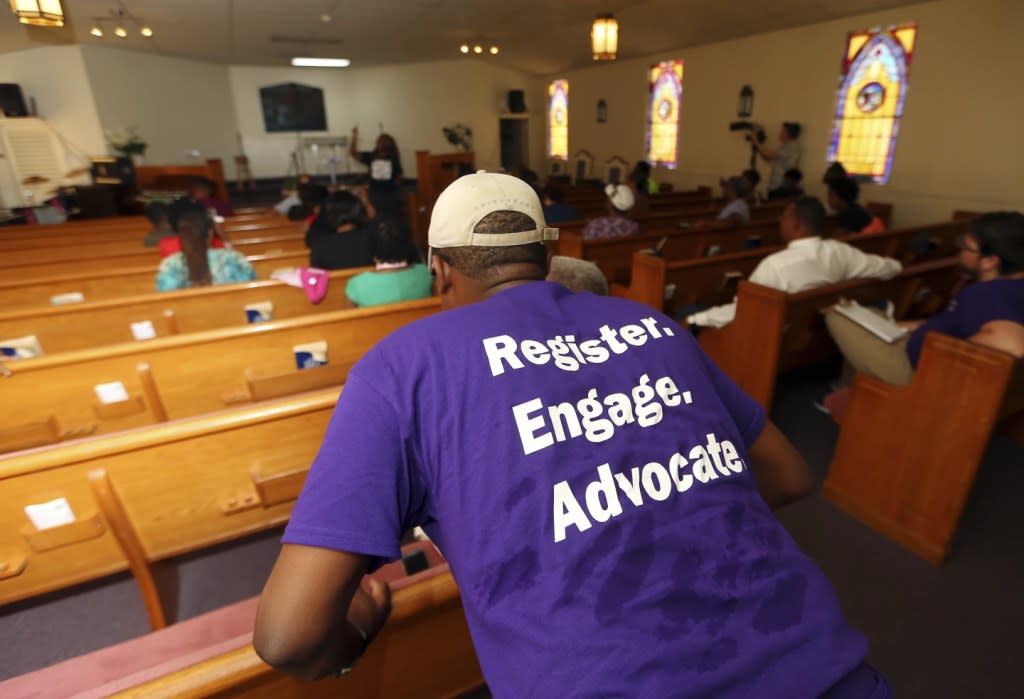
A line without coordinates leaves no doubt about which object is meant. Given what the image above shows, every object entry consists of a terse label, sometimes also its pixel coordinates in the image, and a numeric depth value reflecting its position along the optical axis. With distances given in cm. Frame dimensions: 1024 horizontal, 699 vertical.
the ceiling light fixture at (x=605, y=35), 473
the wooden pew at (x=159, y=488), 134
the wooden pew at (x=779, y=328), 259
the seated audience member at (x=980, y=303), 191
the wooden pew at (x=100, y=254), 347
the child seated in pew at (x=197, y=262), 295
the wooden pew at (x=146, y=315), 248
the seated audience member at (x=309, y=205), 463
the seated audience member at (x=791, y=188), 672
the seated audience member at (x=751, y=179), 621
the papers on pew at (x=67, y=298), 292
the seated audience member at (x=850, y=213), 419
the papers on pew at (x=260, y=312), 277
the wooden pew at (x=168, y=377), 186
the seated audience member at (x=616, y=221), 399
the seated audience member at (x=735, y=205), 457
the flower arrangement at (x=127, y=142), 887
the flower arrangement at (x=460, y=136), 1187
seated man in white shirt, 273
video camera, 769
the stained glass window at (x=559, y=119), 1206
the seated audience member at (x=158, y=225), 391
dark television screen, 1294
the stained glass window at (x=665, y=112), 930
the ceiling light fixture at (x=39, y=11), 334
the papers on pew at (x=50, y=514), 136
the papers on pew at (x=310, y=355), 229
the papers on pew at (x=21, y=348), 231
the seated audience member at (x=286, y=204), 661
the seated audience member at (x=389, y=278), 262
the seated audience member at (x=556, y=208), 493
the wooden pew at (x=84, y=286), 294
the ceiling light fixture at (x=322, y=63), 1198
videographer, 721
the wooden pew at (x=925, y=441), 187
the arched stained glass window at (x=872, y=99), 626
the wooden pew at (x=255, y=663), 75
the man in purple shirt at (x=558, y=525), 66
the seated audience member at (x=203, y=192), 493
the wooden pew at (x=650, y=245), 381
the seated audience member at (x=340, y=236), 328
